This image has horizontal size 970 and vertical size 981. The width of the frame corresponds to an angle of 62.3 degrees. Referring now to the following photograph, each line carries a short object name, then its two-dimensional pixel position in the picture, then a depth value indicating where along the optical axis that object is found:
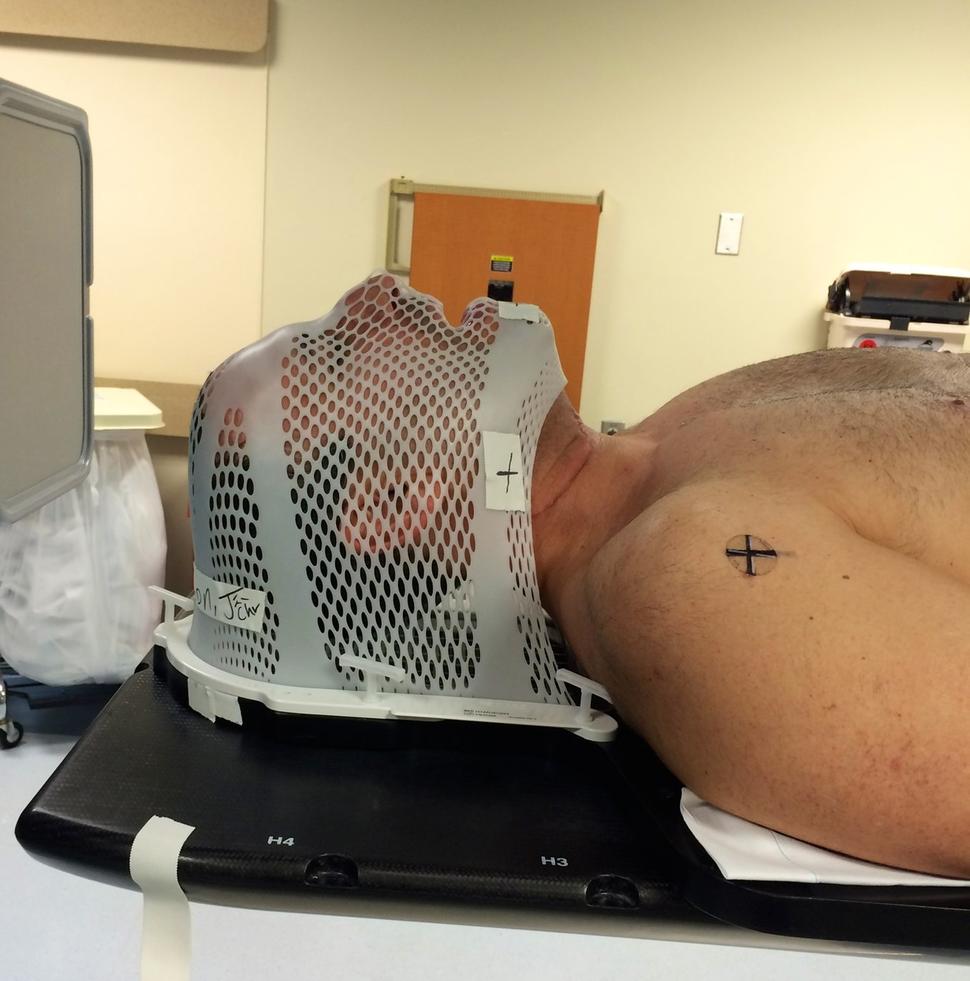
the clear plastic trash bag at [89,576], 1.61
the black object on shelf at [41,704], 1.64
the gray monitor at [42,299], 0.55
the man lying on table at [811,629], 0.50
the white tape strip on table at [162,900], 0.55
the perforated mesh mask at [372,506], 0.68
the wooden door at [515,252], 2.01
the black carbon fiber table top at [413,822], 0.51
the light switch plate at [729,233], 2.05
